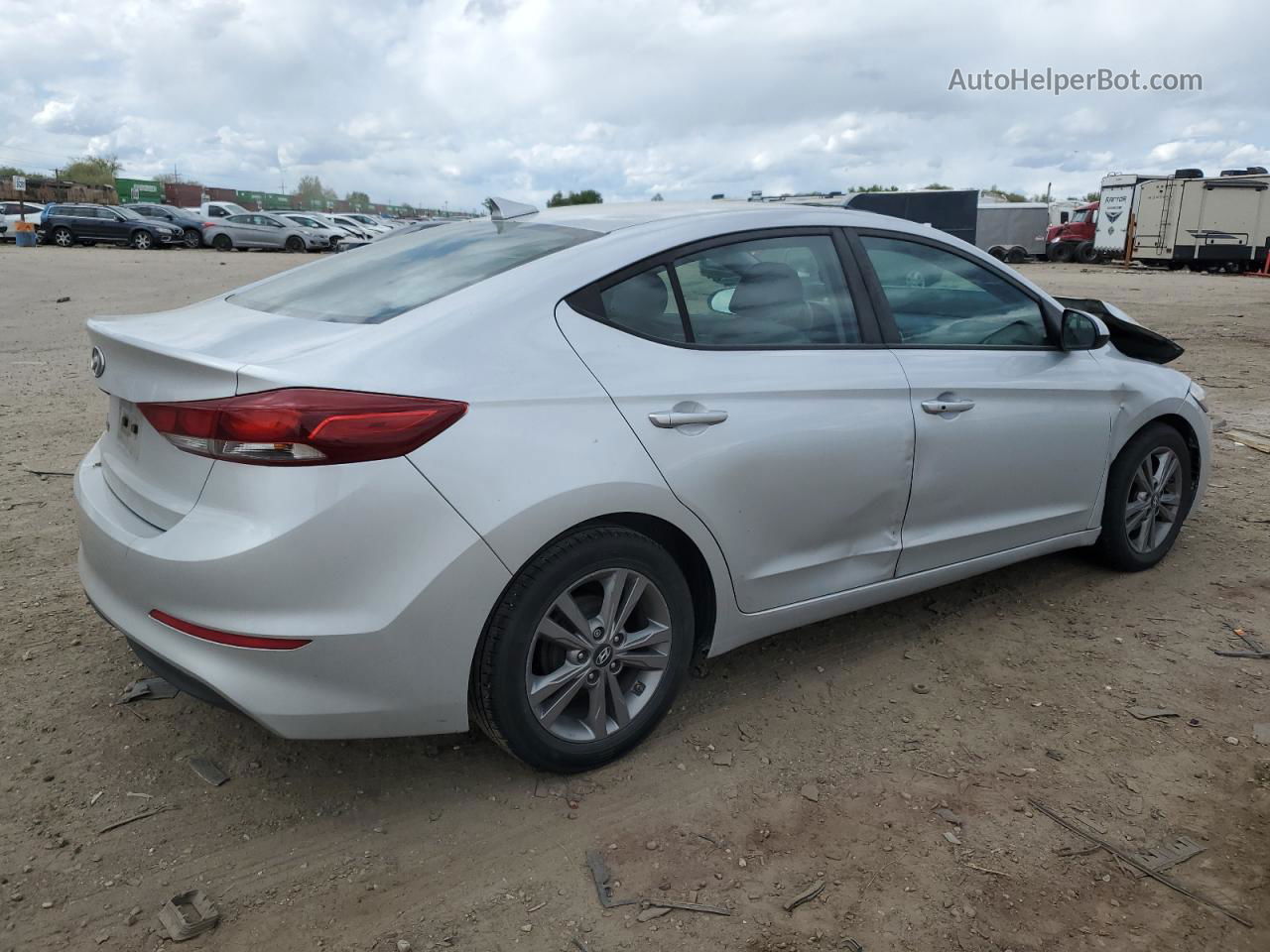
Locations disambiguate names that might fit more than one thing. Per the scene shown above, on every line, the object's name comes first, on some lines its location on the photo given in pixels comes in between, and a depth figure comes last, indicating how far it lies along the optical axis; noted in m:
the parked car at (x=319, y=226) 36.81
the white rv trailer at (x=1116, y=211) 32.72
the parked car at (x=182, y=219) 35.06
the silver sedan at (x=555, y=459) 2.44
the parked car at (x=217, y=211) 35.75
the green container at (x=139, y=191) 64.88
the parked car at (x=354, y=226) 38.50
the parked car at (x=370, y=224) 42.03
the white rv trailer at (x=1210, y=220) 29.28
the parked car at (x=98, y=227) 32.91
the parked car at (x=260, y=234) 35.03
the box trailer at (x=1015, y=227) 40.00
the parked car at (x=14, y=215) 34.22
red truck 37.53
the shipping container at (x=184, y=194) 72.25
